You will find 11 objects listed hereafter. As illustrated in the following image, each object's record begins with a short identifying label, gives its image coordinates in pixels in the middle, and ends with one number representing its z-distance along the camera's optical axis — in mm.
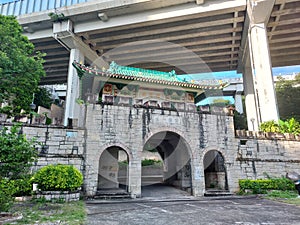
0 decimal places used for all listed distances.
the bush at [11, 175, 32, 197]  7671
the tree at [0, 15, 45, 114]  9969
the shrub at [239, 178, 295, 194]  10273
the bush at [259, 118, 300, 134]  12197
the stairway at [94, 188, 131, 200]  8898
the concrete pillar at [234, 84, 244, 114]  27666
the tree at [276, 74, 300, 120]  22734
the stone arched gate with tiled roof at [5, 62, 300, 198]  9352
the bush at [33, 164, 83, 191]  7512
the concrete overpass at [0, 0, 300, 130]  15375
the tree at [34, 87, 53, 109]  21219
